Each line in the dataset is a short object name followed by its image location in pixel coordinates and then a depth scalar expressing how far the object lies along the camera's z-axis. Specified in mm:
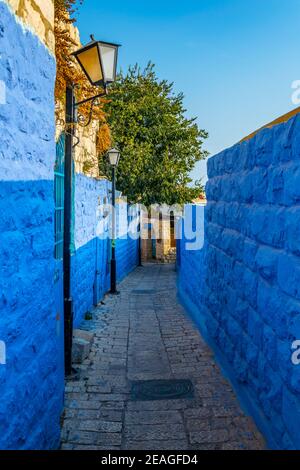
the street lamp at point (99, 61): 4746
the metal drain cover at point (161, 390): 4289
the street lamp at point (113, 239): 10695
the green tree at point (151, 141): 17625
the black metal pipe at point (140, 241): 19298
